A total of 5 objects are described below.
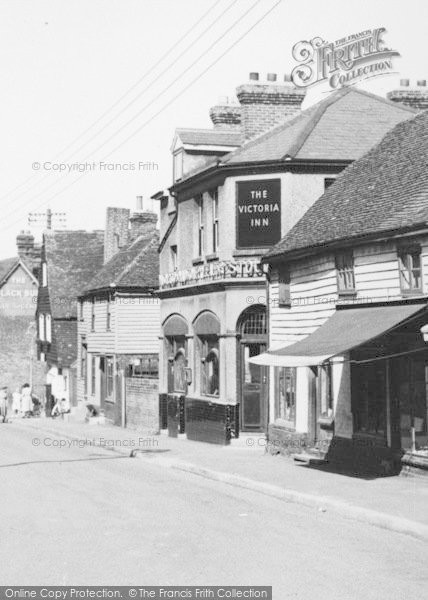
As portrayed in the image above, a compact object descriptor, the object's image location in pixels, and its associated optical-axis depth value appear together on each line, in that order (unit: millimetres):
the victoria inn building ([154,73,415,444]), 26312
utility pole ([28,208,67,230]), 64800
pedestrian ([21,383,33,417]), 50469
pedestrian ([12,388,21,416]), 51500
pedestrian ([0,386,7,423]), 45312
